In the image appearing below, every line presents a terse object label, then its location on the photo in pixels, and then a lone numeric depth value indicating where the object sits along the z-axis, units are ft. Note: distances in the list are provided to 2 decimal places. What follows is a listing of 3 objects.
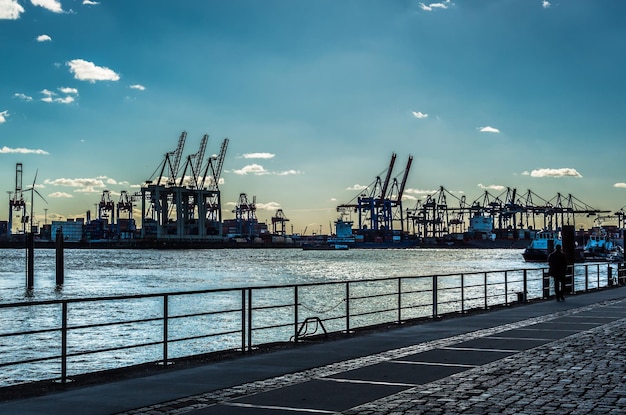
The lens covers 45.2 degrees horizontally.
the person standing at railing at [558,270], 80.07
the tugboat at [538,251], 400.06
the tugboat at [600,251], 391.42
